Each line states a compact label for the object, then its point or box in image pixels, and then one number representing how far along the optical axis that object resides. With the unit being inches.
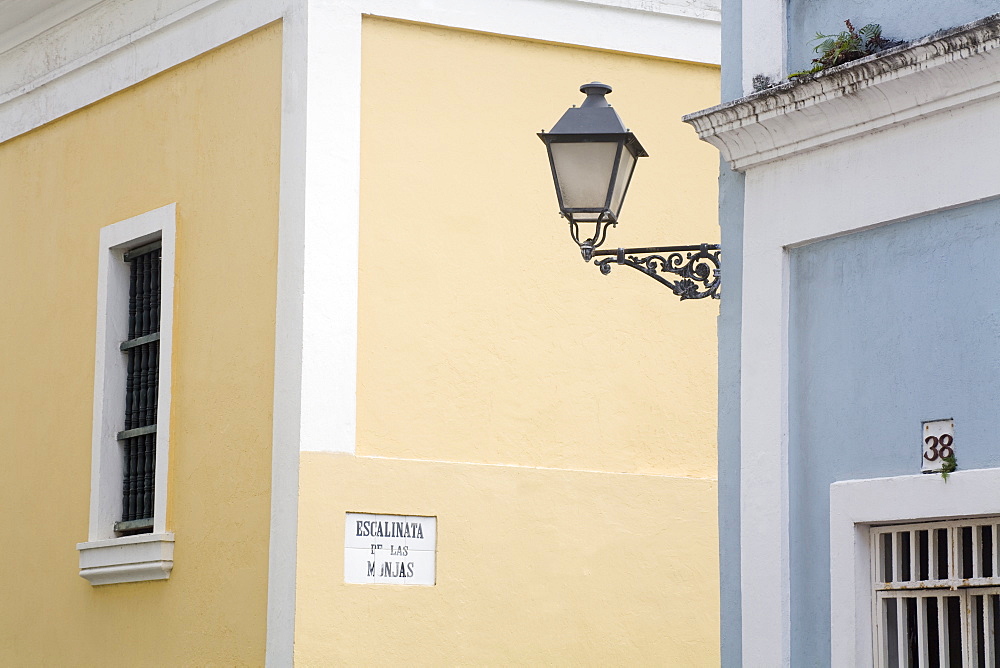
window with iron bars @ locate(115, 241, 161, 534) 784.9
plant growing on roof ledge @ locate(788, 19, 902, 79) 456.4
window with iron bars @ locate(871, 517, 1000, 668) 418.0
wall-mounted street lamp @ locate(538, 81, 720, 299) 528.1
